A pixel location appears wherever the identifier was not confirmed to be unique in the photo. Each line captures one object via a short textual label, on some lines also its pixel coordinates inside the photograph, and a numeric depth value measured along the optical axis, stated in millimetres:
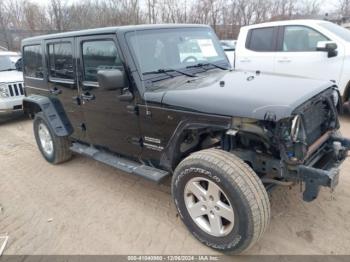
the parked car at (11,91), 7559
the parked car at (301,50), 5906
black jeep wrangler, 2494
